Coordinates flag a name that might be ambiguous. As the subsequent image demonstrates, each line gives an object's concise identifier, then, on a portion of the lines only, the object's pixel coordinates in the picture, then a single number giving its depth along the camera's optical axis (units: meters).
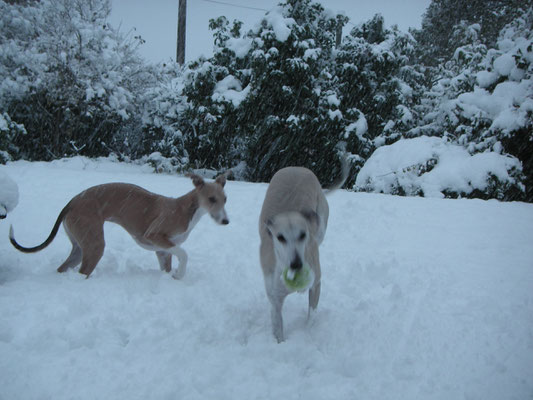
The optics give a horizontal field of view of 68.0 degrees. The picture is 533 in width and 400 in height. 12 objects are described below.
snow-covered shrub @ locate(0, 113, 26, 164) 12.02
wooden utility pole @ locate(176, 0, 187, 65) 17.88
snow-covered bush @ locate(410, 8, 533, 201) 9.10
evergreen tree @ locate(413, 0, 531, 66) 18.64
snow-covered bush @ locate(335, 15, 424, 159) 13.05
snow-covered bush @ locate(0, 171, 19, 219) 4.54
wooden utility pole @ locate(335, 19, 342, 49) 14.03
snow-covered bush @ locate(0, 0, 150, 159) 13.98
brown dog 4.69
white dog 3.11
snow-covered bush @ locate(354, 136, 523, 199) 8.81
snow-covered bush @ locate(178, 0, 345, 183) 11.79
